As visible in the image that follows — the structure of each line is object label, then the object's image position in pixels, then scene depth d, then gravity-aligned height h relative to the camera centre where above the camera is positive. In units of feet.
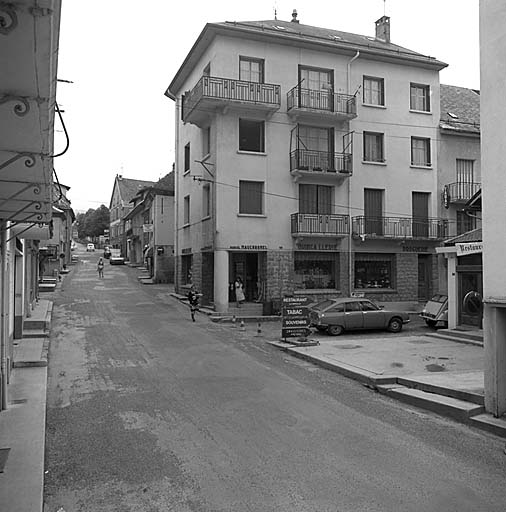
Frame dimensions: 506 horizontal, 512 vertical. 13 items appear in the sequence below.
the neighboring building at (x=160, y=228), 131.54 +10.43
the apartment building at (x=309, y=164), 79.10 +16.83
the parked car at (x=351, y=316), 61.77 -6.20
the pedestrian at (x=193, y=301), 69.72 -4.76
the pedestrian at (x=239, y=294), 79.41 -4.33
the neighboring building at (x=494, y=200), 25.64 +3.41
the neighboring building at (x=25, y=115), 8.31 +3.52
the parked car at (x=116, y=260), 190.90 +2.25
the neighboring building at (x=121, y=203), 237.86 +30.93
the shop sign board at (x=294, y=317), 53.01 -5.34
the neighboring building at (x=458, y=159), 92.02 +19.47
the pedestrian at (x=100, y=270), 135.95 -1.05
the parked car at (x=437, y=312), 64.95 -5.92
